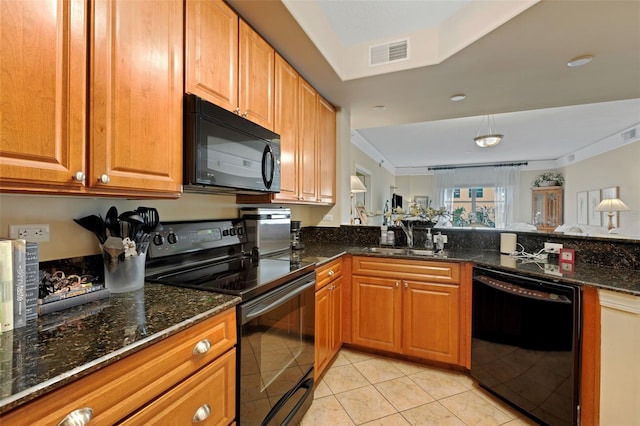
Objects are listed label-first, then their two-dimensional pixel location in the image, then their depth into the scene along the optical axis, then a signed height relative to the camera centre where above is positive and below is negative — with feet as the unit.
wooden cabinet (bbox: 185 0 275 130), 4.47 +2.58
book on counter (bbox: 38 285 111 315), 3.21 -1.08
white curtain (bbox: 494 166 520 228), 27.30 +1.95
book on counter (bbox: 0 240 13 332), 2.77 -0.75
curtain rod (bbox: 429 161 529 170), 26.89 +4.40
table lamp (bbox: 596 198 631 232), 14.94 +0.35
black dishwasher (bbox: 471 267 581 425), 5.25 -2.57
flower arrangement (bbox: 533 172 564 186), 24.88 +2.84
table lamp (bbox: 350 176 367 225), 12.89 +1.08
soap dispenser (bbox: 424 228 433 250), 9.05 -0.91
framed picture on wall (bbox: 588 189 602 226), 18.93 +0.35
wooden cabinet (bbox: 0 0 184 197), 2.62 +1.18
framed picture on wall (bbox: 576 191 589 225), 20.86 +0.27
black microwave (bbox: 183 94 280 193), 4.31 +0.98
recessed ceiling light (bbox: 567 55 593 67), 6.40 +3.36
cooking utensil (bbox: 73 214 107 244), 4.02 -0.23
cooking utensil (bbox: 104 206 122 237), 4.18 -0.21
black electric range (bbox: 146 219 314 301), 4.48 -1.05
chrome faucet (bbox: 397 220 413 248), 9.27 -0.66
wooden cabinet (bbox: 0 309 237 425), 2.09 -1.55
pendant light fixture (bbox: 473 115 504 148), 14.26 +3.55
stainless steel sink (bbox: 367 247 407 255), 8.46 -1.16
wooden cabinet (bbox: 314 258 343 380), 6.75 -2.56
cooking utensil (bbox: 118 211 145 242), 4.17 -0.21
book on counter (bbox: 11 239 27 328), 2.88 -0.75
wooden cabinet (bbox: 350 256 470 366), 7.36 -2.53
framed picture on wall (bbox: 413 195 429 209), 30.71 +1.29
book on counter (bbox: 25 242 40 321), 3.01 -0.75
